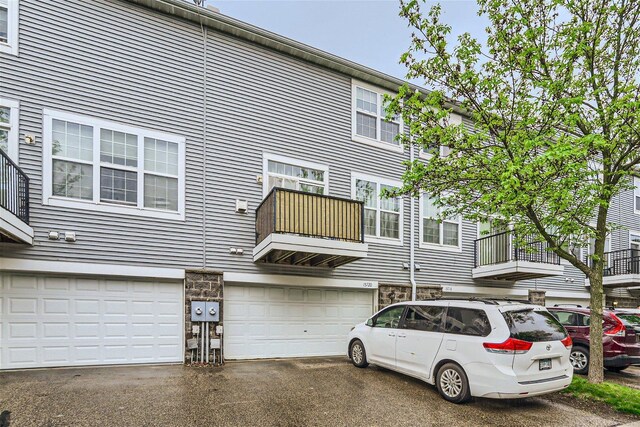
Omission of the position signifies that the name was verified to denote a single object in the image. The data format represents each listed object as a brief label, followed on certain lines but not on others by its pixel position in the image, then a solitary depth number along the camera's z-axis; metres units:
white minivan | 5.33
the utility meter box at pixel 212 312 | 8.30
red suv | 8.22
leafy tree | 6.49
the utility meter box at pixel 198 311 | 8.20
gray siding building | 7.30
